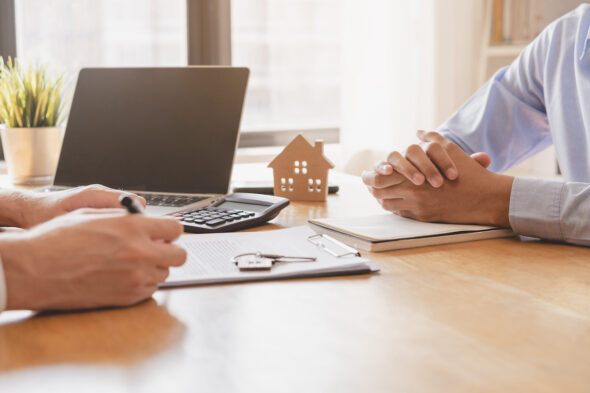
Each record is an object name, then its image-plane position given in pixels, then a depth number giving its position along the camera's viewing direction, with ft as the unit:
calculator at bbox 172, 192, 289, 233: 3.46
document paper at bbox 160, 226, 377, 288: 2.57
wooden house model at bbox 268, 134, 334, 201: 4.53
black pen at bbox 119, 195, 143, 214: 2.25
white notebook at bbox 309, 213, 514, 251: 3.12
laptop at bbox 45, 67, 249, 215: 4.34
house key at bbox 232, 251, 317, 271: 2.65
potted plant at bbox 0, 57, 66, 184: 5.45
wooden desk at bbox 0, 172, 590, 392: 1.68
